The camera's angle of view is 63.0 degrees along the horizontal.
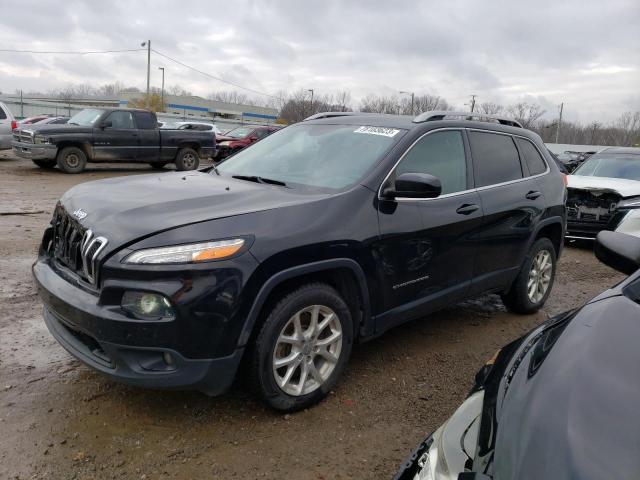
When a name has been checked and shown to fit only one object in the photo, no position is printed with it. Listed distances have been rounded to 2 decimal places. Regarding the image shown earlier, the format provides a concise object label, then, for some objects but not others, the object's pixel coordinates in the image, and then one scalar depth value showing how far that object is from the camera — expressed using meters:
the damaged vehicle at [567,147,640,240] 7.79
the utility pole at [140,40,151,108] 47.98
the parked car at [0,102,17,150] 15.44
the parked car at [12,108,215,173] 13.88
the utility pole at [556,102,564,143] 69.83
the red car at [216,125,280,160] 20.28
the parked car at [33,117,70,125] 19.85
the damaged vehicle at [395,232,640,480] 1.38
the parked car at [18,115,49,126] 26.81
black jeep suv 2.61
